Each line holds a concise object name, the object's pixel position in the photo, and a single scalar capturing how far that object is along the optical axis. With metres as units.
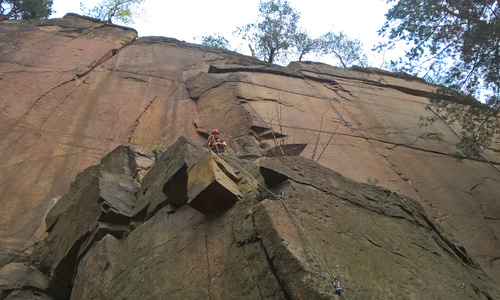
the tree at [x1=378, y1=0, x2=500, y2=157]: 8.74
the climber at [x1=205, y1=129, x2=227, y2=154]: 7.41
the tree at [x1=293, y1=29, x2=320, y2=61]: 17.58
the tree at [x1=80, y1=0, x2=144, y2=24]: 18.36
